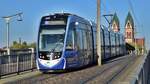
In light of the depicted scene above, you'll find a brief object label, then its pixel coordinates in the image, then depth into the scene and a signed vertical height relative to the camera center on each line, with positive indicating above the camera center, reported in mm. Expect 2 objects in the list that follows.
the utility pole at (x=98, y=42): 19311 +335
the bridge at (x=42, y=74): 11103 -1571
